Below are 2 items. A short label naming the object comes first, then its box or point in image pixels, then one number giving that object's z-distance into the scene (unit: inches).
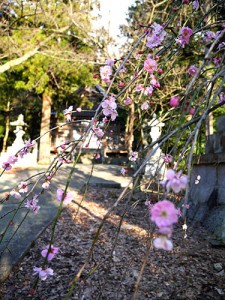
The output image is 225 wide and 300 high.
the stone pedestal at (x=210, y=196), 126.6
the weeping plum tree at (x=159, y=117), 23.0
